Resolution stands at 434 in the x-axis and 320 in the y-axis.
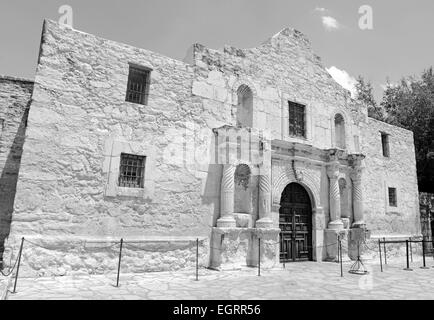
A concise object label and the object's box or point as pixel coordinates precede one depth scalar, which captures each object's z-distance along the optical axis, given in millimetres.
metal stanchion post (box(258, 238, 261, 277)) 7723
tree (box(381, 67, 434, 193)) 16609
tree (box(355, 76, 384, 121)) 20453
